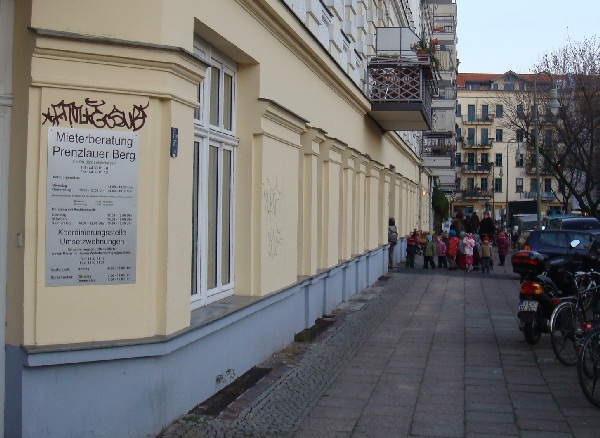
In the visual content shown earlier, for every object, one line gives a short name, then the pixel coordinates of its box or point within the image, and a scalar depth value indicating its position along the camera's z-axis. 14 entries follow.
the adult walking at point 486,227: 33.72
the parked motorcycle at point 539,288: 10.98
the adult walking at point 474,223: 40.90
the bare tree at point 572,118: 38.69
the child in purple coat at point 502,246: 31.25
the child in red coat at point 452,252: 28.41
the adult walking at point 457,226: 32.43
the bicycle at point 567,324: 9.84
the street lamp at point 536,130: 32.44
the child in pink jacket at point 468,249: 27.33
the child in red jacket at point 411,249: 28.06
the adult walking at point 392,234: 26.44
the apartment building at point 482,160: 96.88
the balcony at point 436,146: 46.23
